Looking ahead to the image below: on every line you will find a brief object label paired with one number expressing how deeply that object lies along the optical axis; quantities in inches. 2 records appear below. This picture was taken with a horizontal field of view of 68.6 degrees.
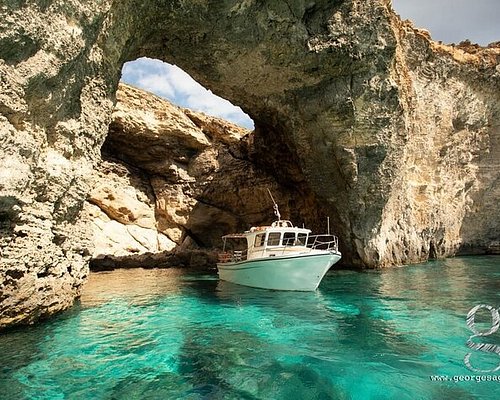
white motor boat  564.1
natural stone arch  332.5
